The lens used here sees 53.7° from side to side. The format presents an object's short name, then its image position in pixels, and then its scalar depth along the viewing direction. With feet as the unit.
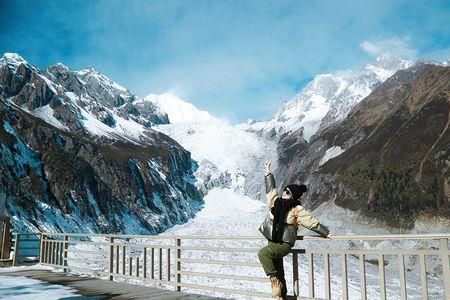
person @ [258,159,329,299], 24.09
